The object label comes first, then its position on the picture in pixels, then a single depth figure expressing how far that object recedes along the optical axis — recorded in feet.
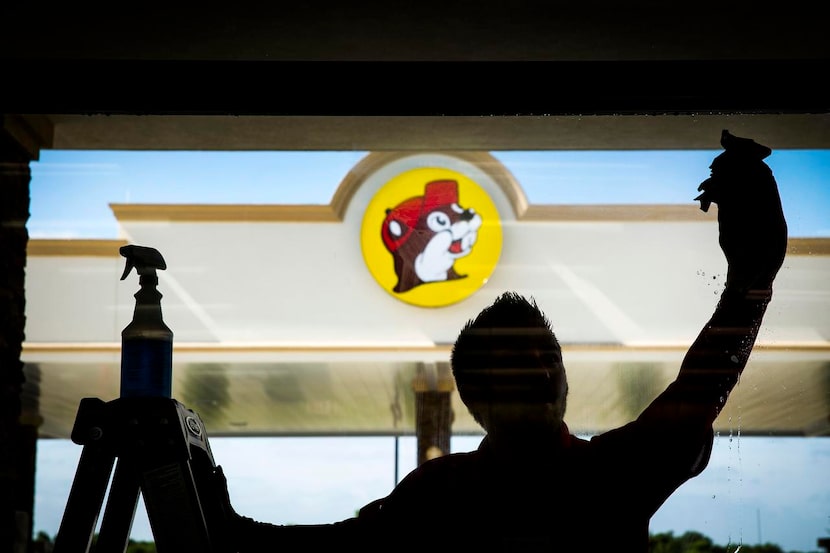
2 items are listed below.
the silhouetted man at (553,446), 4.66
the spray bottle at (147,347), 4.83
